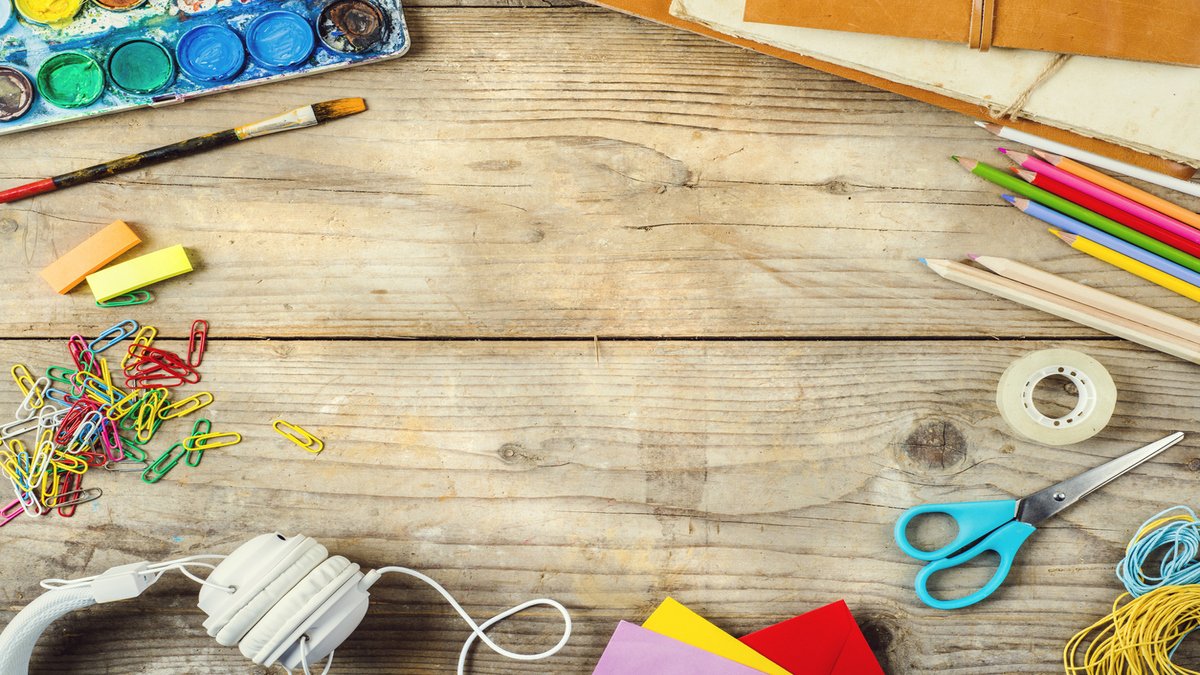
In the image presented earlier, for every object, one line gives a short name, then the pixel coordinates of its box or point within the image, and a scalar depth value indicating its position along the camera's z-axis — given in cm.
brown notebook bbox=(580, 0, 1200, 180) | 99
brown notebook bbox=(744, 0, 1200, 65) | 93
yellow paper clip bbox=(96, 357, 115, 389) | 101
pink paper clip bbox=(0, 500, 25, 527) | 101
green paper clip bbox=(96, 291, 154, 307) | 101
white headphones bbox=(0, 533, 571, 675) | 87
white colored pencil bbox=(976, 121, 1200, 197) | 99
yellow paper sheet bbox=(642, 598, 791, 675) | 96
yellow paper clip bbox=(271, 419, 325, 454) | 101
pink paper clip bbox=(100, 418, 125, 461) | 100
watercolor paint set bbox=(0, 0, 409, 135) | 99
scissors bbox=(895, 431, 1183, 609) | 97
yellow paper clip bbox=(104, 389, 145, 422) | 101
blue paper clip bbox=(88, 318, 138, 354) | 101
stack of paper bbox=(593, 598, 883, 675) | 96
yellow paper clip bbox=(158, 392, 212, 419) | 101
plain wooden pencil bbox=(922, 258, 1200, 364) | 97
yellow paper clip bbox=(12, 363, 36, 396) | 102
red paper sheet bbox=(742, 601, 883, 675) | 96
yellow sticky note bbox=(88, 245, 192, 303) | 100
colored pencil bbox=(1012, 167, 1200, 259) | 98
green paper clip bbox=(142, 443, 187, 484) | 101
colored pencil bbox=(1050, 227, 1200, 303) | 99
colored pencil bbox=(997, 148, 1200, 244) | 97
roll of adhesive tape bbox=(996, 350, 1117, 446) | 96
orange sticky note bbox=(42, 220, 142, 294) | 101
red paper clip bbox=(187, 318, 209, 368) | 102
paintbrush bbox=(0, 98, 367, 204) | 101
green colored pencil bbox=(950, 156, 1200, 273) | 98
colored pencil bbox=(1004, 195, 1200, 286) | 99
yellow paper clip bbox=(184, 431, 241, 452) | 101
